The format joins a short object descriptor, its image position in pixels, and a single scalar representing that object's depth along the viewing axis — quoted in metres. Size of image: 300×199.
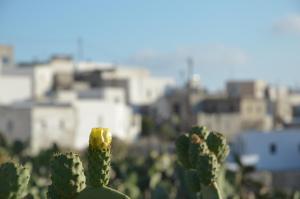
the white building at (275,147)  27.28
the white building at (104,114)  34.31
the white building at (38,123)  31.55
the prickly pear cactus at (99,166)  2.60
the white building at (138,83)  45.75
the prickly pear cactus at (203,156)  3.77
